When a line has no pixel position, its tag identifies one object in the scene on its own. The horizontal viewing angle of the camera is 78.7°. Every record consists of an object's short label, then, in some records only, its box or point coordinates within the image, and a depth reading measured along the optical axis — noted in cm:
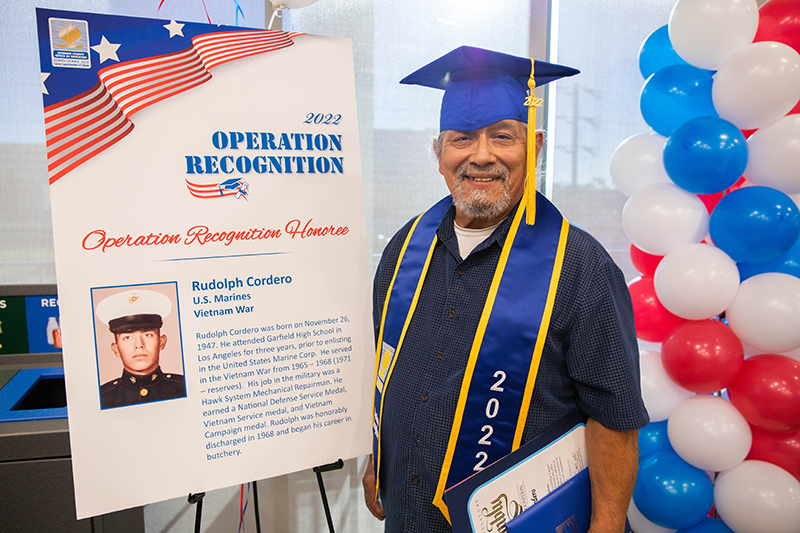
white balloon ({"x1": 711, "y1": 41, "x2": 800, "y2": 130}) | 159
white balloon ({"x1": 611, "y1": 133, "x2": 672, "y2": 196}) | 188
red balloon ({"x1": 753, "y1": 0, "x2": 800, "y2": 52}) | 171
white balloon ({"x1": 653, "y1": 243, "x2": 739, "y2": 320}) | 168
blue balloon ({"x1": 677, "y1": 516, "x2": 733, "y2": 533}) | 176
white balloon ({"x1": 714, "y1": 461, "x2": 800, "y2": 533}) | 161
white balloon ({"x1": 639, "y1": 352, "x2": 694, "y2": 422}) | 183
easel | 122
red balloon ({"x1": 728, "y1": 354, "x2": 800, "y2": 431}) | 161
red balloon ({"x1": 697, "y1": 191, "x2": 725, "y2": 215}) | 187
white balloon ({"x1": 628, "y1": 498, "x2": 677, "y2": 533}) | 188
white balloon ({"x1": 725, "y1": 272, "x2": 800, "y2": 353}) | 162
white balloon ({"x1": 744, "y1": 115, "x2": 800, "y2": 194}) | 162
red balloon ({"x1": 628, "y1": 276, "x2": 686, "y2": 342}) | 186
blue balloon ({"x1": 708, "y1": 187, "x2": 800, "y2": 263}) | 160
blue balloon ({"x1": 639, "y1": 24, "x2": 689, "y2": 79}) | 193
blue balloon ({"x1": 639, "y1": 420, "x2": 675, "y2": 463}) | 188
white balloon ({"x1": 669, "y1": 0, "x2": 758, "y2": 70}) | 166
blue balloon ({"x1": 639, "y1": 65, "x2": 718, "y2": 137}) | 179
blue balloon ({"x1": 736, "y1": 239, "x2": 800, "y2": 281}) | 175
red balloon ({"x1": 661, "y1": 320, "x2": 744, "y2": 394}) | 168
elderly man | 113
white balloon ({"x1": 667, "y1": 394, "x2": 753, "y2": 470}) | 168
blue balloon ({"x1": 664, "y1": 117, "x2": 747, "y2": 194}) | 164
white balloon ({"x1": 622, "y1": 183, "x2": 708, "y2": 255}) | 177
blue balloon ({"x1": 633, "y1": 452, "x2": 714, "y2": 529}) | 171
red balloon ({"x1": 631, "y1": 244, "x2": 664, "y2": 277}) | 197
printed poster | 111
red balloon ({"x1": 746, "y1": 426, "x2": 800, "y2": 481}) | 170
